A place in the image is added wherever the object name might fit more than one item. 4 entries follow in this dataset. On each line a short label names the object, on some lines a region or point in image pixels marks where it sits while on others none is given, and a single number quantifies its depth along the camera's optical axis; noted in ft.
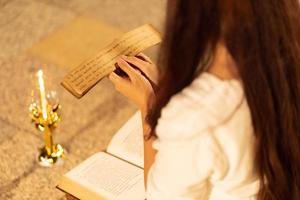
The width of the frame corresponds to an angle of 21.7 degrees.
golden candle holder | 5.86
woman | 3.66
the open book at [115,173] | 5.29
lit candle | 5.72
